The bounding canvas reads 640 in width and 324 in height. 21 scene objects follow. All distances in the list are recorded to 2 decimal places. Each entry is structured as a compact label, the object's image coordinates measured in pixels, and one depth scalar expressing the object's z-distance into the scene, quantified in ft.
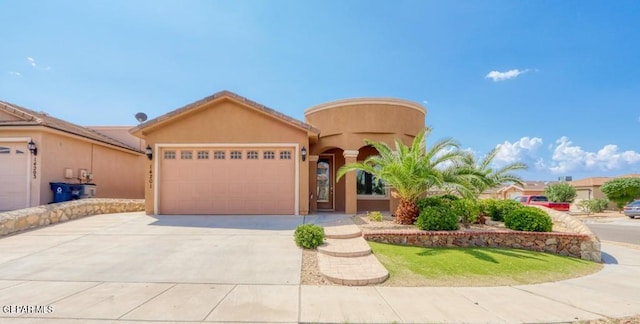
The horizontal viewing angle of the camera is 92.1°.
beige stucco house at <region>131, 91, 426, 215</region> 41.70
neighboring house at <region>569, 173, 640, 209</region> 116.98
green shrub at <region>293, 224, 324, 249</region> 27.17
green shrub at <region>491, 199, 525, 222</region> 37.11
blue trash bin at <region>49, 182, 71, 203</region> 43.29
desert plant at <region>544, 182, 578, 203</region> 90.38
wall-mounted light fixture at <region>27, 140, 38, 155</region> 40.68
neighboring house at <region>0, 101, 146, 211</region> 41.27
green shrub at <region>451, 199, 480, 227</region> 34.37
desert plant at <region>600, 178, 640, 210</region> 89.56
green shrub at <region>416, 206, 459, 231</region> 31.35
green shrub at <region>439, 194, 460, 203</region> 37.88
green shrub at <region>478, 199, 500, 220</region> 40.14
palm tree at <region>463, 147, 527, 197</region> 39.34
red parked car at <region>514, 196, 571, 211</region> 77.87
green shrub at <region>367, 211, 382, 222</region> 37.32
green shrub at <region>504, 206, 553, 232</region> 33.04
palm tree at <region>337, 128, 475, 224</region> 33.86
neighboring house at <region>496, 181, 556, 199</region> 117.39
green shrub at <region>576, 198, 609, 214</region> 92.02
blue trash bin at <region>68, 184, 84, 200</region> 44.54
